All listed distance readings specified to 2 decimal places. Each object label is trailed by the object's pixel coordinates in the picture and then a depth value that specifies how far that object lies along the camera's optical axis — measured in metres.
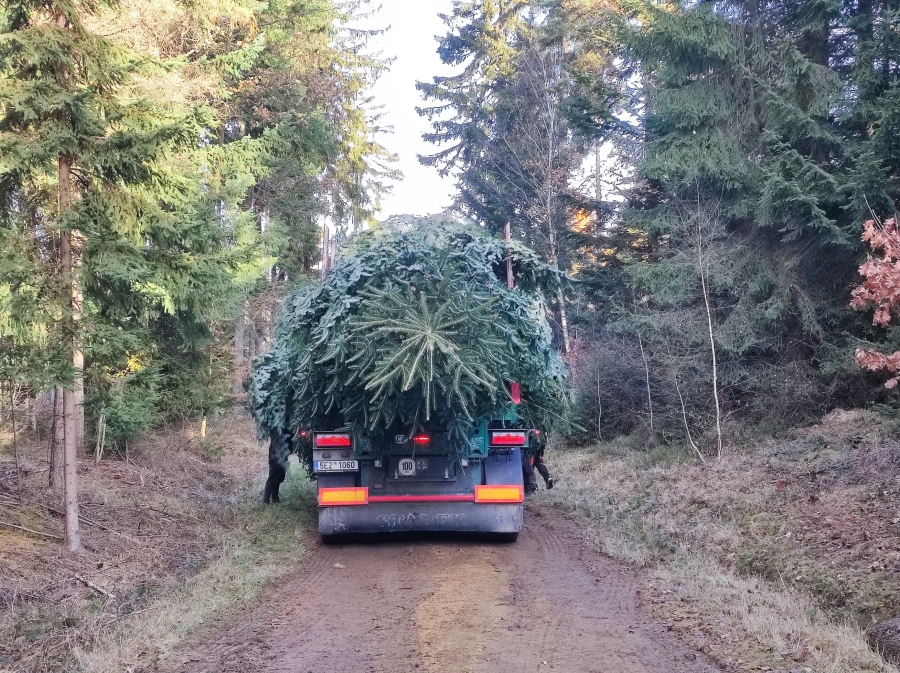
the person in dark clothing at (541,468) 11.75
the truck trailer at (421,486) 8.84
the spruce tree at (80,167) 6.96
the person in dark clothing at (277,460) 11.21
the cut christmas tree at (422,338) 7.29
